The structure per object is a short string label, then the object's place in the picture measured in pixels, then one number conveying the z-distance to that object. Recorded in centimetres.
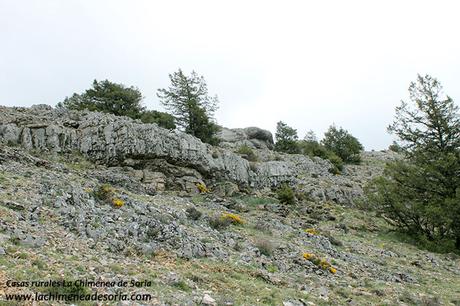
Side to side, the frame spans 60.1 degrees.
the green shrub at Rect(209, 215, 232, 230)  1844
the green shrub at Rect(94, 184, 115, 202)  1738
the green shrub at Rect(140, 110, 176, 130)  3862
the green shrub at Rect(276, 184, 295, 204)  2903
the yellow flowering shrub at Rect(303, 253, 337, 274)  1538
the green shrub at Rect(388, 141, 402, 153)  2719
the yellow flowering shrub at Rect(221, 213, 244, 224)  1994
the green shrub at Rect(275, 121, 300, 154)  4962
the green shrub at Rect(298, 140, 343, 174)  4156
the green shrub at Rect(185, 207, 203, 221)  1884
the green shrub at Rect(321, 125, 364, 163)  4875
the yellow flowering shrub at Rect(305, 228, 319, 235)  2149
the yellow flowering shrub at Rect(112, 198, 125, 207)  1683
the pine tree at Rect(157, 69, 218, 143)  4072
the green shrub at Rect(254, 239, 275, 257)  1580
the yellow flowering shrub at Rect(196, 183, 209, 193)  2731
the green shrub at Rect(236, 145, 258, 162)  3650
